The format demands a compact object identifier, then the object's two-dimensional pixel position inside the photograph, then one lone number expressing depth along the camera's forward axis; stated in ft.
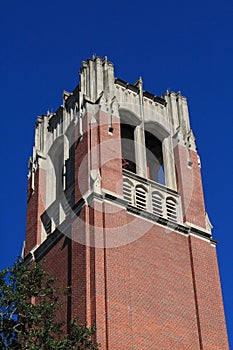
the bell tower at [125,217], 87.66
